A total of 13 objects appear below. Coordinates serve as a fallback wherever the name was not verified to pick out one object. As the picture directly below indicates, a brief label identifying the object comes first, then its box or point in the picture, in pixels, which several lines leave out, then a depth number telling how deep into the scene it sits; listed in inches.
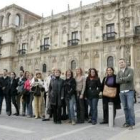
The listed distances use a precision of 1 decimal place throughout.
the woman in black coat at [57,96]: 216.9
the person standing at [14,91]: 270.7
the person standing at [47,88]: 230.4
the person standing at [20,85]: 266.7
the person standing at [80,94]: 216.1
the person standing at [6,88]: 273.2
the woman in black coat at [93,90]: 211.1
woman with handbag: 203.5
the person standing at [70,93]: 213.1
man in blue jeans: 186.1
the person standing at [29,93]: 256.6
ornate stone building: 712.9
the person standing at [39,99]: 246.2
